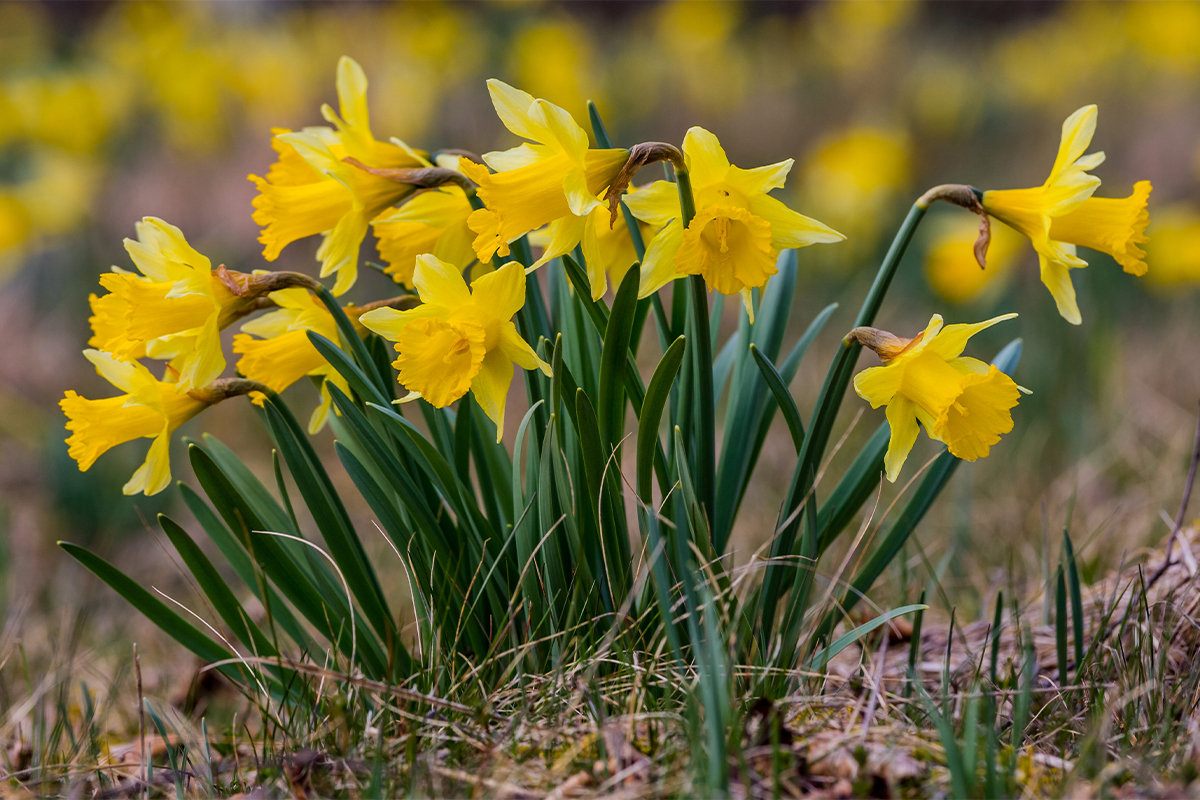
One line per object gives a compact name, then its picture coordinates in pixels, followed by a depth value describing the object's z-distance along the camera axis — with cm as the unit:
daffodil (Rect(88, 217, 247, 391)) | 273
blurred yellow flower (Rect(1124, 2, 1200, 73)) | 885
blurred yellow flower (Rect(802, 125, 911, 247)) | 610
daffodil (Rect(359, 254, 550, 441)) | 272
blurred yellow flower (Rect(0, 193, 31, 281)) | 598
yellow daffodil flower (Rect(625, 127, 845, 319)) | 270
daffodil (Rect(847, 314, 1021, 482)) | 271
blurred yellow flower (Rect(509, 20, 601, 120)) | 809
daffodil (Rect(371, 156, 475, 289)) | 276
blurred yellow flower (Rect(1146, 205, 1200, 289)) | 522
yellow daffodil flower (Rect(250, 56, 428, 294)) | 274
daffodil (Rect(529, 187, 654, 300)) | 276
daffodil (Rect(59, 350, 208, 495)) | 275
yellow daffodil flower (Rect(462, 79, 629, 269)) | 270
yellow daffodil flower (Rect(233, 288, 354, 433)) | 275
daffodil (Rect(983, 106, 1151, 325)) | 273
